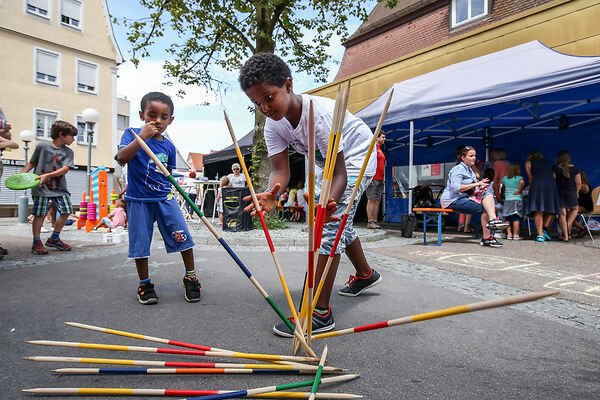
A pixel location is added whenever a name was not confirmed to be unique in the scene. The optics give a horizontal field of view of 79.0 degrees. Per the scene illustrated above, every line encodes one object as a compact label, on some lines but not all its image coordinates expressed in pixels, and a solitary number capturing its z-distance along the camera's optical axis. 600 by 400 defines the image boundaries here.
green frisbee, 4.18
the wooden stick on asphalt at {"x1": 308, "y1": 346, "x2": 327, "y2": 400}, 1.23
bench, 5.70
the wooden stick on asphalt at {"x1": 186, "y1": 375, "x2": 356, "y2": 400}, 1.25
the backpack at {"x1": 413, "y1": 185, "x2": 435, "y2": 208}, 8.84
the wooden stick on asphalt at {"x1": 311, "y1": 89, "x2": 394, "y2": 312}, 1.44
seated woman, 5.63
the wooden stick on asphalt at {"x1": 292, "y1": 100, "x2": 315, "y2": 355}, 1.35
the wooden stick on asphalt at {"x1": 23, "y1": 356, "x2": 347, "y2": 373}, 1.46
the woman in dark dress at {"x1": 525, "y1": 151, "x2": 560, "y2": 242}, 6.32
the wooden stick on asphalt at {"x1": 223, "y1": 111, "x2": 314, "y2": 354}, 1.54
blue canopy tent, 5.61
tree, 8.12
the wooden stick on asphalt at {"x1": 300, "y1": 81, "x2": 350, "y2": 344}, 1.37
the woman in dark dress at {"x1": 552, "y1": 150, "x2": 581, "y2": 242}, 6.46
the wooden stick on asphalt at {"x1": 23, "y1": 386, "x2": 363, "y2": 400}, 1.31
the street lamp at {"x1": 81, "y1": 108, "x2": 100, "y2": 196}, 9.34
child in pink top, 7.74
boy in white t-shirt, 1.79
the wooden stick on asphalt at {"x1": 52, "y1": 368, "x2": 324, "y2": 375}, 1.45
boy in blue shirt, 2.54
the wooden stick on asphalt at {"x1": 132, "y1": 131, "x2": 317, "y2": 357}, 1.53
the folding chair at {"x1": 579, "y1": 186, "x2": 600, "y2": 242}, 6.65
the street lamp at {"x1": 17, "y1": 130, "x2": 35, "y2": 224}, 10.00
